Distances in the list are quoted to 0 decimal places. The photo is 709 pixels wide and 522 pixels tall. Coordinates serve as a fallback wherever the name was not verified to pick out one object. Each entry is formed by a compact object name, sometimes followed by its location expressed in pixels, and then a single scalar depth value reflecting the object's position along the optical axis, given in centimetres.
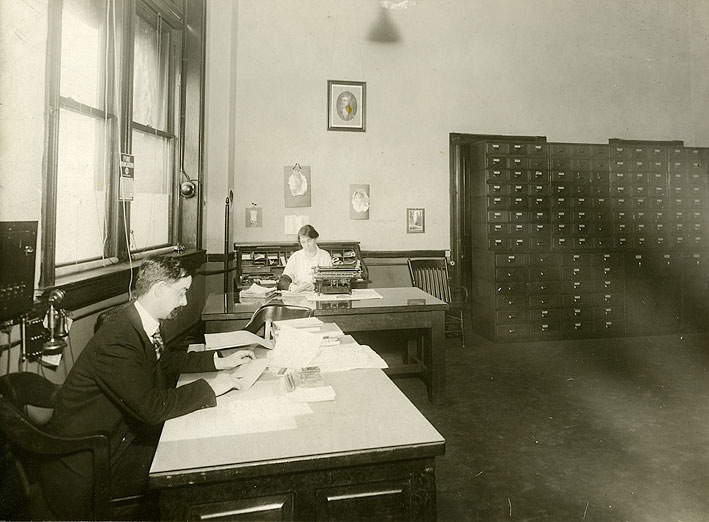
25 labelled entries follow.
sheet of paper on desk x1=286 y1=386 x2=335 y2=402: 155
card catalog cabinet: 548
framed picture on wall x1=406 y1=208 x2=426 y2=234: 575
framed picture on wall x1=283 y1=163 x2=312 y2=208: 545
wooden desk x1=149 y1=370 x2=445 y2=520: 116
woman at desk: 440
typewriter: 368
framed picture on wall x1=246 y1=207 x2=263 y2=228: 538
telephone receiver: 181
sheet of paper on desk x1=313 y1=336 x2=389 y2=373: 189
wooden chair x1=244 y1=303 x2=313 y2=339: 262
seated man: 147
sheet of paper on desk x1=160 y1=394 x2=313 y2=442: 133
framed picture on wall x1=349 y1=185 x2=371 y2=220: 561
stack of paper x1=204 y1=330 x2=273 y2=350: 203
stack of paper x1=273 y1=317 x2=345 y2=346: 220
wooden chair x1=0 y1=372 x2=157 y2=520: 132
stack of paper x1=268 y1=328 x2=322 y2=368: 185
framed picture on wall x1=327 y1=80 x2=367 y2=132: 553
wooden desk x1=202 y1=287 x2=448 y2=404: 310
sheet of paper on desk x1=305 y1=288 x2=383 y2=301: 349
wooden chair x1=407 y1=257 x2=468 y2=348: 552
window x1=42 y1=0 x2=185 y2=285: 255
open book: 355
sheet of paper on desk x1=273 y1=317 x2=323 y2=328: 233
